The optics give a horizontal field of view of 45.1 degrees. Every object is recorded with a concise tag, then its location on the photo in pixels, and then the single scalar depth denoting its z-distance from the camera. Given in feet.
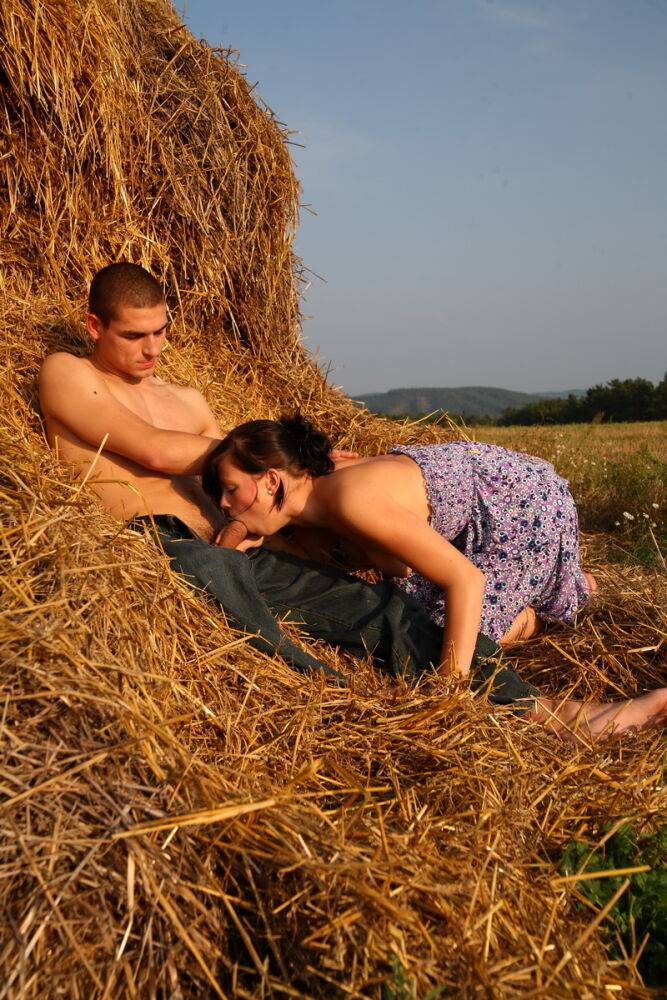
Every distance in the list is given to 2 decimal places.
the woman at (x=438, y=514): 9.72
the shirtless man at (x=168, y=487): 9.44
